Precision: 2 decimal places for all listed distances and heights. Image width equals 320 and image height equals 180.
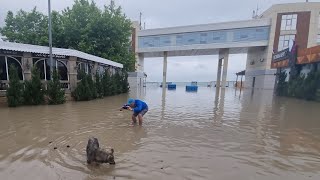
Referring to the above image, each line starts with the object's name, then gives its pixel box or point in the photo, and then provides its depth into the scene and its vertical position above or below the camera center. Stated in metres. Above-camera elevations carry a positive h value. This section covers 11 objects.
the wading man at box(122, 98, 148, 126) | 4.93 -1.06
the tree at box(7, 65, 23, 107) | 7.38 -0.85
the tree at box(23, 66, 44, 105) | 7.85 -0.84
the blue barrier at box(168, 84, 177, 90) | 24.64 -1.26
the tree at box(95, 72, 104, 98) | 11.26 -0.74
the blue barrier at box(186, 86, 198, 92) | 21.81 -1.34
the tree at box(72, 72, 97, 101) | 9.76 -0.95
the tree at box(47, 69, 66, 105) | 8.31 -0.87
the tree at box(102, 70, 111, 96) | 12.23 -0.56
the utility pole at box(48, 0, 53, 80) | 8.53 +1.73
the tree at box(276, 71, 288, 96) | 15.14 -0.23
